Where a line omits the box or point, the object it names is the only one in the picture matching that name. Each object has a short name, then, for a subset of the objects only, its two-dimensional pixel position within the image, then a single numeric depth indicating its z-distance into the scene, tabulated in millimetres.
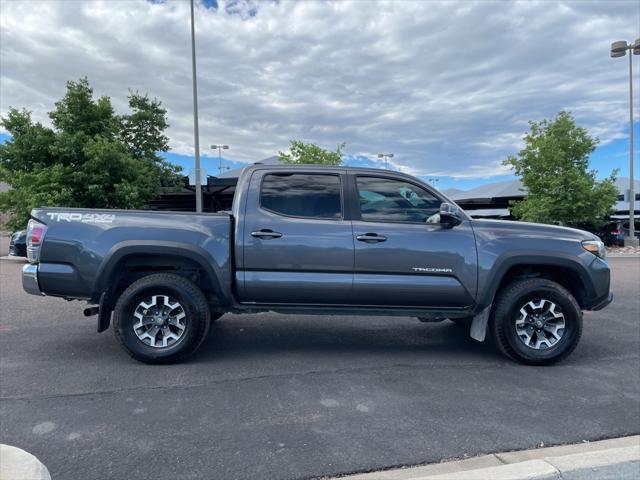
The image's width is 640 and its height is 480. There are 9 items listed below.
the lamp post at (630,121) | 19562
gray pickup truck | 4348
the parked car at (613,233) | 22625
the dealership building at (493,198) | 31138
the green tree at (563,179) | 20109
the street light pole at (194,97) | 16953
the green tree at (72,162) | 14883
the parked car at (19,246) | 8523
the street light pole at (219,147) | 37038
